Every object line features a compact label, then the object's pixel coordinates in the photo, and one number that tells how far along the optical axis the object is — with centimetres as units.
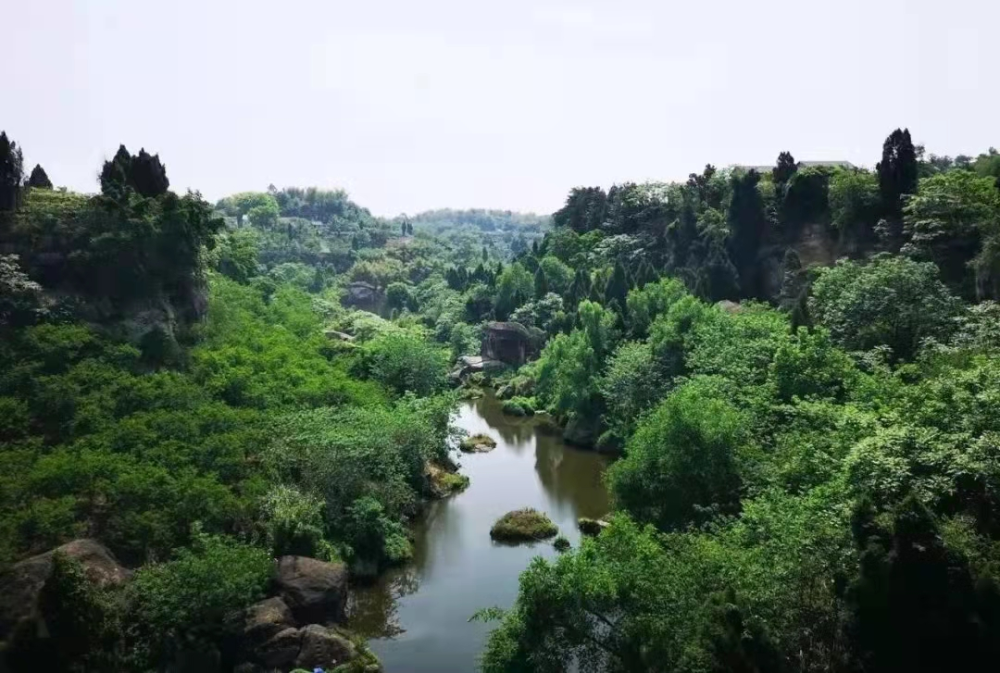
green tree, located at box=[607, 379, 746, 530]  2289
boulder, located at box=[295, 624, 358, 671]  1839
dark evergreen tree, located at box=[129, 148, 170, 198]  3916
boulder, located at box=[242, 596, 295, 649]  1862
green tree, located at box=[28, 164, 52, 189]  3834
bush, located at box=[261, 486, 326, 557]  2233
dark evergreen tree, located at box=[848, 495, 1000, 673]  1189
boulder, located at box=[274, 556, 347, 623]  2022
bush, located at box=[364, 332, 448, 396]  4109
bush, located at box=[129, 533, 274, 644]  1759
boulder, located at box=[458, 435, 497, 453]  4391
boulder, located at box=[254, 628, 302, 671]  1831
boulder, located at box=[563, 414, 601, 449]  4253
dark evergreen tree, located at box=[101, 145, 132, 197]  3466
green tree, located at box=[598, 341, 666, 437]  3494
